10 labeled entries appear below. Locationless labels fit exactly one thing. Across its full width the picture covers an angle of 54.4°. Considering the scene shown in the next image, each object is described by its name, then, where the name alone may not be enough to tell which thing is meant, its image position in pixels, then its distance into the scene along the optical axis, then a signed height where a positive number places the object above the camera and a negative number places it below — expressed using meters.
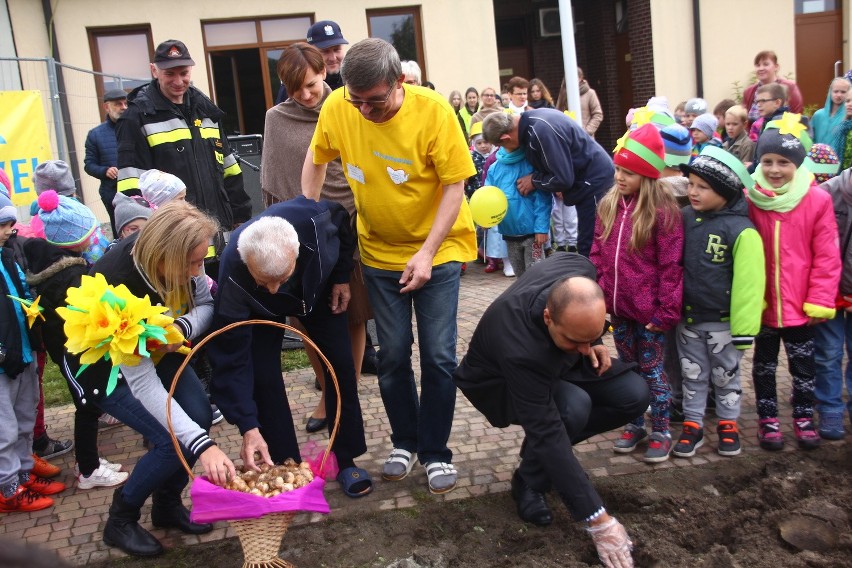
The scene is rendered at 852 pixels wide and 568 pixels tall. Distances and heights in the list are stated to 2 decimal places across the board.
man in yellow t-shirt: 3.85 -0.47
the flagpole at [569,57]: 8.90 +0.61
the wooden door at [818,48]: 15.14 +0.73
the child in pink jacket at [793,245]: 4.25 -0.78
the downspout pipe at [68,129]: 11.30 +0.47
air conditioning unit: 16.17 +1.80
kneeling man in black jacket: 3.21 -1.17
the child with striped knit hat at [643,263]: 4.24 -0.79
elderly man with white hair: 3.47 -0.78
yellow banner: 7.50 +0.27
